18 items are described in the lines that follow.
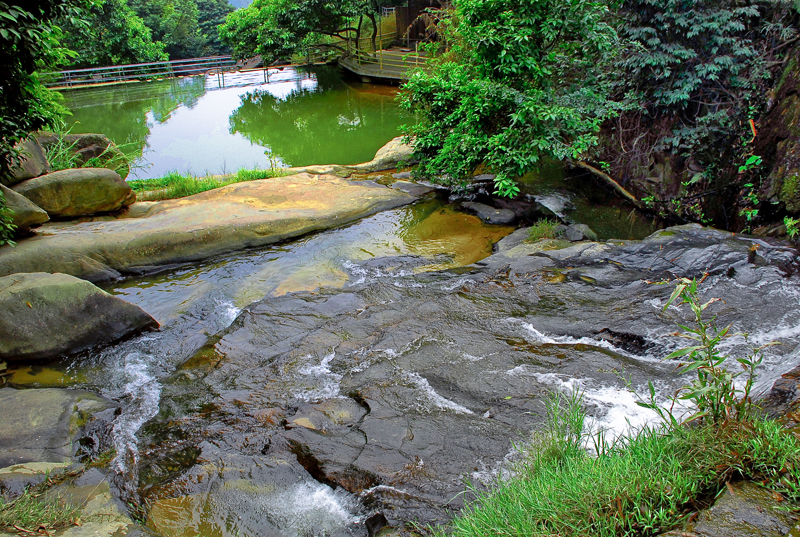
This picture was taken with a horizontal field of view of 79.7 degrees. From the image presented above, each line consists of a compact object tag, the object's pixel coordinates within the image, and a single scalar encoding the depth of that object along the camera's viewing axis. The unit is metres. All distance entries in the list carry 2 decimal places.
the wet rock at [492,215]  8.96
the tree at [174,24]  32.03
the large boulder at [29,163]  7.36
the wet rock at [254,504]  3.18
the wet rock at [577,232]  7.62
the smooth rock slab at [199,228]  6.92
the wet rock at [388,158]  11.93
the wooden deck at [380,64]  21.94
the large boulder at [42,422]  3.68
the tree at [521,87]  7.54
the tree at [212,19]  38.81
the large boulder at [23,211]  6.58
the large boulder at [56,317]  5.09
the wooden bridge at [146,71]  22.64
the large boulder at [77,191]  7.59
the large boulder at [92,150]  9.55
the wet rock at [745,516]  2.00
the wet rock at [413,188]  10.44
